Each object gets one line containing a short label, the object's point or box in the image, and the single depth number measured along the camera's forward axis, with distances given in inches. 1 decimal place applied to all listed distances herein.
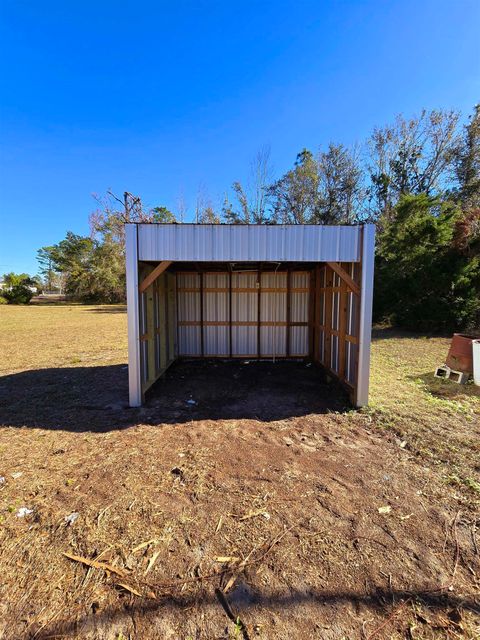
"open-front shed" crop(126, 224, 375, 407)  182.7
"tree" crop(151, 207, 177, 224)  1233.0
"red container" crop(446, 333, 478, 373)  238.5
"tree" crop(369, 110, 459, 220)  772.6
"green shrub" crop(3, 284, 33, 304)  1333.7
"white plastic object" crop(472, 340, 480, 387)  229.3
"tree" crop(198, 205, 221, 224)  910.1
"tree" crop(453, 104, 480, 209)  705.6
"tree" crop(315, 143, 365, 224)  868.0
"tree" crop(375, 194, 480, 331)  492.1
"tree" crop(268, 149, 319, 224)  880.3
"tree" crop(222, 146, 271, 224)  879.1
